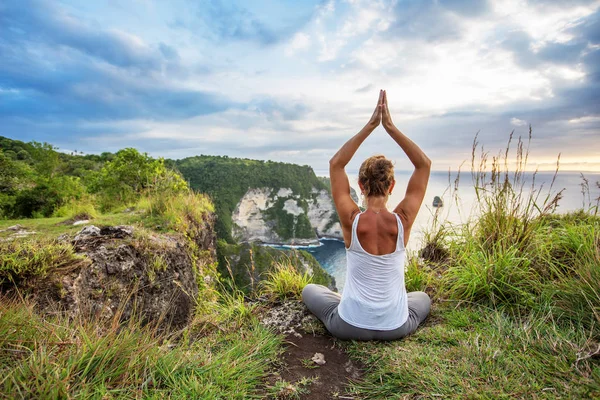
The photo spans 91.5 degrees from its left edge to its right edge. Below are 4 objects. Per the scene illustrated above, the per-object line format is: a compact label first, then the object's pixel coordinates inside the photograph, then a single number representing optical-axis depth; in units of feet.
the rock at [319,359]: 8.60
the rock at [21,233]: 16.82
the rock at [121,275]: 12.75
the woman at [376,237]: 8.70
